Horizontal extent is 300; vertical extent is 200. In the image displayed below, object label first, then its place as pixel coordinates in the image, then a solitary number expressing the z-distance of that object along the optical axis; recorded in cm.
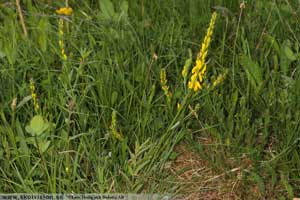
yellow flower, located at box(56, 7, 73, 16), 163
